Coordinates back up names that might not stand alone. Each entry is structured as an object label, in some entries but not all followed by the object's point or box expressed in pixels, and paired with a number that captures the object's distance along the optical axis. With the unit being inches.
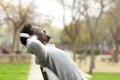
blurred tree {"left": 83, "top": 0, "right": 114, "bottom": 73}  922.4
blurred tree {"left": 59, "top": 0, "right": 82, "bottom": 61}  1254.3
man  144.0
